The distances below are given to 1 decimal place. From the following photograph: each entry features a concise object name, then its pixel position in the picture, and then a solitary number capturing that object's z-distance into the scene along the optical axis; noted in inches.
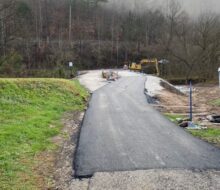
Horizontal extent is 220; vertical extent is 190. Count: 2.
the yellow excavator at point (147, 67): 2315.5
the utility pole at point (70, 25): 3520.2
